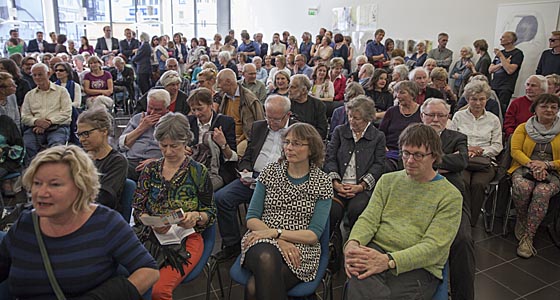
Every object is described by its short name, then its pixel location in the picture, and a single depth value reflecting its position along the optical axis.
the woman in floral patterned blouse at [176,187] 2.27
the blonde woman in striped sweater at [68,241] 1.45
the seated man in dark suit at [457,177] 2.34
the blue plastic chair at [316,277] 2.05
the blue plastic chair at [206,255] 2.17
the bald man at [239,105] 4.12
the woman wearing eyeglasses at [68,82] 5.39
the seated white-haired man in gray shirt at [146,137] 3.42
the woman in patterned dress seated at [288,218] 2.03
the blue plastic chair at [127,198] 2.34
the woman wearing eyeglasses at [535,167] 3.39
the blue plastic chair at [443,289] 1.95
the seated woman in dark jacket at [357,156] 3.00
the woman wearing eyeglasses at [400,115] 3.68
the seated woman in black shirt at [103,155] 2.27
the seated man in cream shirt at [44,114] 4.39
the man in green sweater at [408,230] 1.90
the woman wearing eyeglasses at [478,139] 3.63
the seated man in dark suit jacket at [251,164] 3.06
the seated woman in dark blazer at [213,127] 3.36
